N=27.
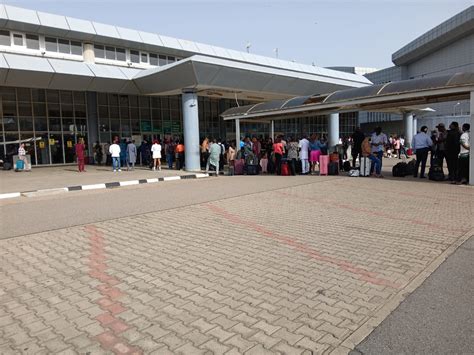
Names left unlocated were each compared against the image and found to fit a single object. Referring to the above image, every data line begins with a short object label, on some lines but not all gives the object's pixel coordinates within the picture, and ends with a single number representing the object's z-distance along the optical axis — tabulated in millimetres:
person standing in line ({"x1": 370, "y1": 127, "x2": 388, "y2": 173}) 14416
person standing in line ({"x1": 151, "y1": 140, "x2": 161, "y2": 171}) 19453
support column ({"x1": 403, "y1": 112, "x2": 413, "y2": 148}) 28891
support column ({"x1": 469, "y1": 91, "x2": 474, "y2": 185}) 10992
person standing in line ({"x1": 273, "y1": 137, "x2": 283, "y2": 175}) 16203
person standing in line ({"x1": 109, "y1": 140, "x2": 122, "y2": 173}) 18609
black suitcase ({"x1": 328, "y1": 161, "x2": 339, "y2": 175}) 15498
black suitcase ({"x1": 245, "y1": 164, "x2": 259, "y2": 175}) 16984
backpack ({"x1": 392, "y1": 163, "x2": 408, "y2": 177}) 14289
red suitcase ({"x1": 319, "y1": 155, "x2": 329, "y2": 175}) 15414
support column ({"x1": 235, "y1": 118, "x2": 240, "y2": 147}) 18045
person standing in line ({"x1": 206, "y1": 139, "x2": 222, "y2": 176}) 16891
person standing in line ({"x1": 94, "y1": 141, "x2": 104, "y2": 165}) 24953
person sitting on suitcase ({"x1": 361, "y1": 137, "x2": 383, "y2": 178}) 13938
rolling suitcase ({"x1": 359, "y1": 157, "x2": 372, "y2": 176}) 14344
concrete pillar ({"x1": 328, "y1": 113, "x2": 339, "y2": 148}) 27281
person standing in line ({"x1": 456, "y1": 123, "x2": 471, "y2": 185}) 11469
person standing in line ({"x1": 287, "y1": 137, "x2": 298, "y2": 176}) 15922
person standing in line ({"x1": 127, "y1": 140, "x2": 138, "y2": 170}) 20047
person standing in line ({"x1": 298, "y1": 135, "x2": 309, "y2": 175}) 15809
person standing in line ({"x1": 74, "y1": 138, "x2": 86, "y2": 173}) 18806
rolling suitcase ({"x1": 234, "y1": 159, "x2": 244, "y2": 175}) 17312
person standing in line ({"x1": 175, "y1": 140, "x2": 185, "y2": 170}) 20031
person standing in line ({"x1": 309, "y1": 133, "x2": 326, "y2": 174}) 15945
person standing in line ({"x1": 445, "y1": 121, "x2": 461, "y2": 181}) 11695
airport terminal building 19031
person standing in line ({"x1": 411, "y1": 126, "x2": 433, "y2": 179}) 12938
